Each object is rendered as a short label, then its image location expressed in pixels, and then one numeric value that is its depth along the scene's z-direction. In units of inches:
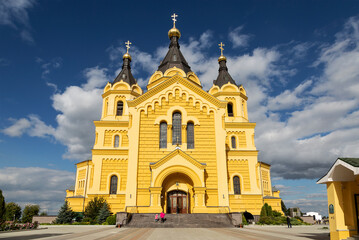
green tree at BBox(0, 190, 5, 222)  608.8
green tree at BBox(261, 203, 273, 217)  964.5
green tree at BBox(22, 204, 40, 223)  1663.4
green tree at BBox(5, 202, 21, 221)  1574.8
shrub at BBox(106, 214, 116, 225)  841.1
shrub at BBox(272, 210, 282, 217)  1012.5
